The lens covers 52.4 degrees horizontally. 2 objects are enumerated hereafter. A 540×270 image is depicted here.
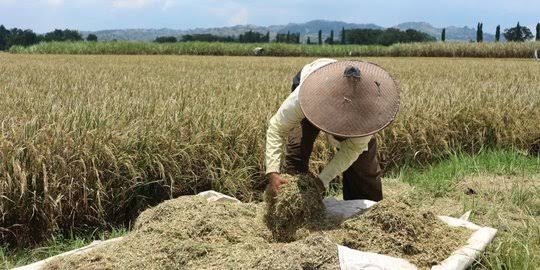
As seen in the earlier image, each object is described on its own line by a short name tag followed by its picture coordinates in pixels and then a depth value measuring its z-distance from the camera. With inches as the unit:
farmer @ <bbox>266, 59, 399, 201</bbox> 104.8
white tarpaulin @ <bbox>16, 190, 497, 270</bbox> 91.5
